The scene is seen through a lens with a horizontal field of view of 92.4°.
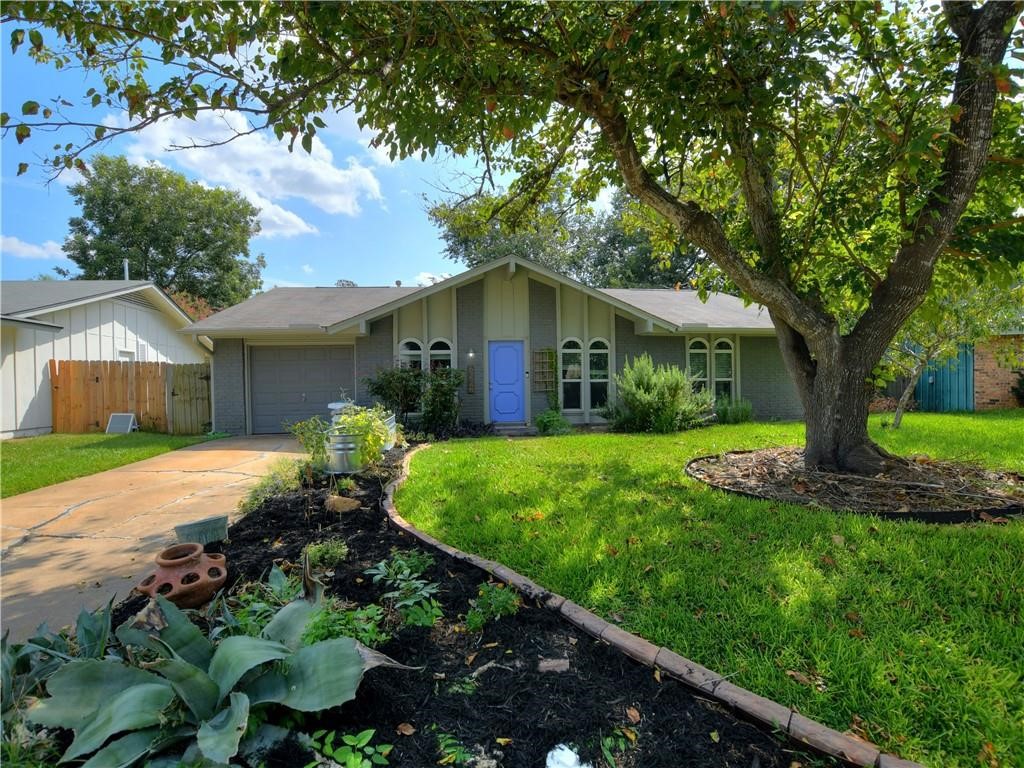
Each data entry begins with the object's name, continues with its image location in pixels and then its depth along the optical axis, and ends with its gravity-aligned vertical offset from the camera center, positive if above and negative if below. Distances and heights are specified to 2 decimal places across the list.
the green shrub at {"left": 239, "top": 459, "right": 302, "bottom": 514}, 4.90 -1.07
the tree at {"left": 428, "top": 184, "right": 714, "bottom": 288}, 26.81 +7.35
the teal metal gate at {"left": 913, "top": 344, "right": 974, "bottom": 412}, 14.71 -0.42
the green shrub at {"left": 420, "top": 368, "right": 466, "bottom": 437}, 10.62 -0.42
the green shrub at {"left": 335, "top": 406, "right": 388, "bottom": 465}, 6.05 -0.54
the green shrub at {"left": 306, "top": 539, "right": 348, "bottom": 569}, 3.31 -1.16
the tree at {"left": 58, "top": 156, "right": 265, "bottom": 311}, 26.22 +8.77
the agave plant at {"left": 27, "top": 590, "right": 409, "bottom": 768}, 1.50 -1.03
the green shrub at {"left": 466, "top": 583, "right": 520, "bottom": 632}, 2.57 -1.23
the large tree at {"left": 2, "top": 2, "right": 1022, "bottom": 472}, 3.86 +2.59
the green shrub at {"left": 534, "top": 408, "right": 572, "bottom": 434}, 10.74 -0.95
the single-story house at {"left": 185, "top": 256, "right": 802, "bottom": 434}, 11.99 +0.96
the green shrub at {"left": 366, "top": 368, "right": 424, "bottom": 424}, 10.67 -0.08
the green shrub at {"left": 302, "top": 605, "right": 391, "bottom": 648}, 2.21 -1.16
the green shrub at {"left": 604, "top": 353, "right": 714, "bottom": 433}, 10.40 -0.49
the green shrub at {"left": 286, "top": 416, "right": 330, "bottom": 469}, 5.79 -0.63
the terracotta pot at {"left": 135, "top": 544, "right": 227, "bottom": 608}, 2.76 -1.10
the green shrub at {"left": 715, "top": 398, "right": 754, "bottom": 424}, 12.12 -0.86
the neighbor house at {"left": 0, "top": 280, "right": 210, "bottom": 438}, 11.77 +1.65
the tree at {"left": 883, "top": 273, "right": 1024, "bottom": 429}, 8.24 +0.80
